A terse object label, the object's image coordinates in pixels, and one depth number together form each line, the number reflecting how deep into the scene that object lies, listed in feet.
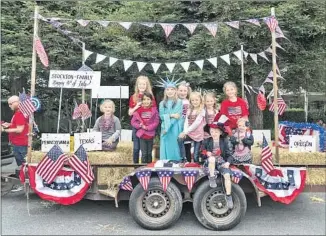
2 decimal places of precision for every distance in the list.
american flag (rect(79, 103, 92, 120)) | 26.61
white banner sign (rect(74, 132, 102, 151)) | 19.53
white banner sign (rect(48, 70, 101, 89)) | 21.97
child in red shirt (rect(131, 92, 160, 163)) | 19.67
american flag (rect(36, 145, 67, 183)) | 17.81
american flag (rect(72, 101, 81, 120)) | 27.06
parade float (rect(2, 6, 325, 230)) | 16.98
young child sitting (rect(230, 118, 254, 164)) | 18.29
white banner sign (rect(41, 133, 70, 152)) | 19.30
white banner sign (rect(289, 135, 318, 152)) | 18.71
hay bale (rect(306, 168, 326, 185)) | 17.94
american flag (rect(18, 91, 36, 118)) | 19.11
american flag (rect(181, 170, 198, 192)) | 16.90
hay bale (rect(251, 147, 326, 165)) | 18.17
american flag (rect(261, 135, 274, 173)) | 17.46
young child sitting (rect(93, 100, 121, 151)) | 21.34
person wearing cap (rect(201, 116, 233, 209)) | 16.81
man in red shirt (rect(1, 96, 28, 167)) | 22.24
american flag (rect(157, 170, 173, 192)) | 16.97
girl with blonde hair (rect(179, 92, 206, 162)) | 18.51
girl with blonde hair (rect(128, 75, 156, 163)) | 19.81
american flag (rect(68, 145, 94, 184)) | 17.81
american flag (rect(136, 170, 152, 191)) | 16.94
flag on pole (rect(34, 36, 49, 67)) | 19.33
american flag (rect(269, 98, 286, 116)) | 22.31
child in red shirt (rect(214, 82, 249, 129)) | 19.36
